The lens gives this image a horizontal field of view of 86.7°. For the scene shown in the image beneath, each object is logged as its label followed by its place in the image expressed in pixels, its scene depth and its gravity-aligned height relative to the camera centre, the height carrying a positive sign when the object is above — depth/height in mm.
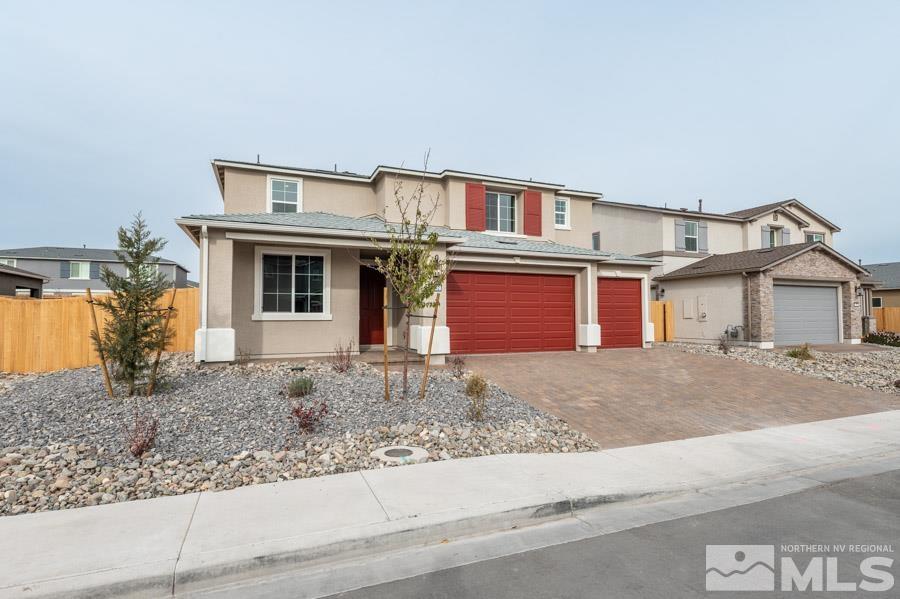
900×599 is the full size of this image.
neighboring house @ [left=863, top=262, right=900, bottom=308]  34312 +1956
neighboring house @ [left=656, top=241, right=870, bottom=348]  18953 +836
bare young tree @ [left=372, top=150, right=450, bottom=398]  7922 +773
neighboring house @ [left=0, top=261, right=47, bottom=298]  21766 +1806
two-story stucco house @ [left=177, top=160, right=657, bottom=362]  11609 +1391
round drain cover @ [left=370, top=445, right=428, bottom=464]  6004 -1771
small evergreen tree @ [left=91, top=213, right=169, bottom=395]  7699 +120
